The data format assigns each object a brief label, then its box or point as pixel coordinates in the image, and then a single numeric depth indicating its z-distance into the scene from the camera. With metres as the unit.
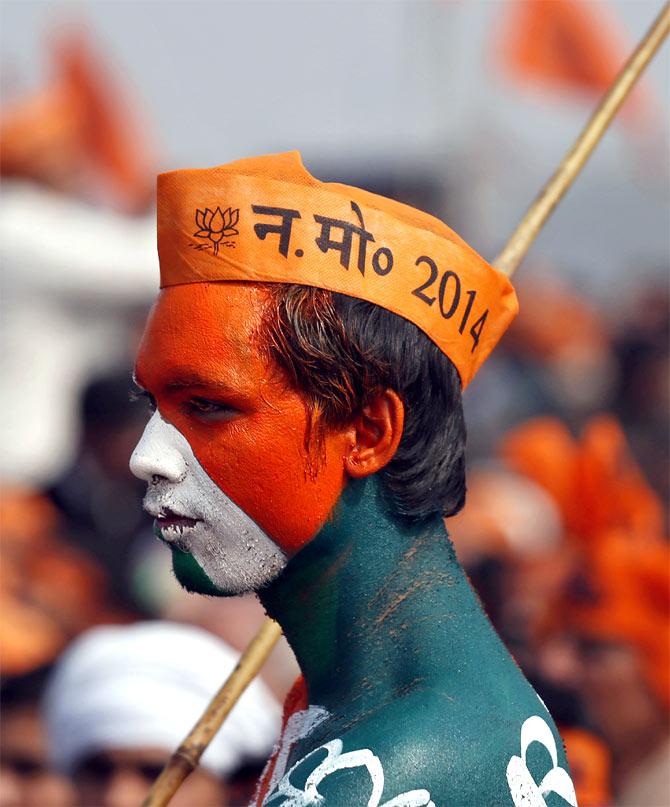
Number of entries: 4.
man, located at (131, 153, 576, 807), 4.70
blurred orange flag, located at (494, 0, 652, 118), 26.02
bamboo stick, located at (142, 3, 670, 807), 5.66
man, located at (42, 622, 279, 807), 8.73
